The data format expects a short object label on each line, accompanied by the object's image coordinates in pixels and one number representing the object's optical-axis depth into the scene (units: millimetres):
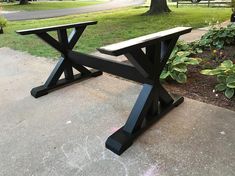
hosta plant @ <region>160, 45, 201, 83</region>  2586
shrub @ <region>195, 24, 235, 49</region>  3660
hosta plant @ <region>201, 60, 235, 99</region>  2271
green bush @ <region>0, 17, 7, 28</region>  6660
